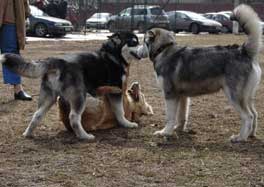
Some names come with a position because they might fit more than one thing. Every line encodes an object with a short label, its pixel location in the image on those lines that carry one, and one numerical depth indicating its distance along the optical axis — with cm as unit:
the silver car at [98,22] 3857
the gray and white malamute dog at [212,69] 593
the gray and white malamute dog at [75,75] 612
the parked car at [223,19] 4155
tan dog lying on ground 659
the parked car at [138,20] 2791
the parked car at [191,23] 3772
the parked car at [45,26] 2734
